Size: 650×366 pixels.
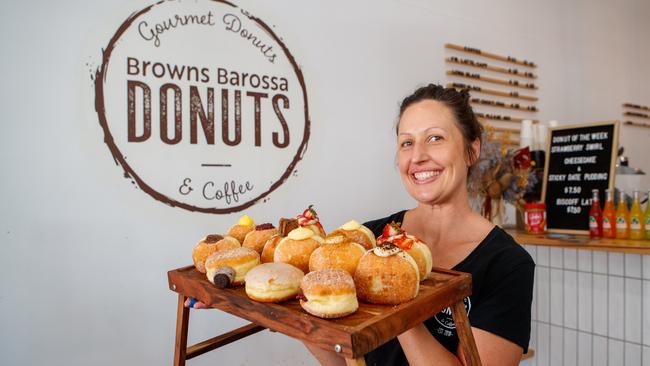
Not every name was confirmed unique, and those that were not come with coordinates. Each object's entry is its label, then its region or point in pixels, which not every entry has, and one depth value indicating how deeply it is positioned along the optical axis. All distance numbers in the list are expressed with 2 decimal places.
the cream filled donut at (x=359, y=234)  0.83
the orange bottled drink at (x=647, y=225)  2.18
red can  2.40
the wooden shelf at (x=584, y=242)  1.85
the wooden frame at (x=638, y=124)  4.20
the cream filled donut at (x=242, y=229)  0.97
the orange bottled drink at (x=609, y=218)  2.29
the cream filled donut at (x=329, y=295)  0.58
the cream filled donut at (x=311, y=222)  0.87
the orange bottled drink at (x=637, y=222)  2.25
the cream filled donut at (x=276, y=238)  0.83
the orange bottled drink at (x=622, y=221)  2.27
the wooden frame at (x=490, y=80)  2.82
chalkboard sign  2.38
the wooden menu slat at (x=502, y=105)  2.95
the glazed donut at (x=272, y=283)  0.65
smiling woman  0.98
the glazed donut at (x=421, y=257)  0.73
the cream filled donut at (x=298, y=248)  0.76
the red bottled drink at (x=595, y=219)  2.29
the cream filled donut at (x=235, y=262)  0.76
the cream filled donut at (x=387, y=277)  0.64
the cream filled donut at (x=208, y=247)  0.86
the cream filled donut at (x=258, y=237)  0.89
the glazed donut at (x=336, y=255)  0.70
